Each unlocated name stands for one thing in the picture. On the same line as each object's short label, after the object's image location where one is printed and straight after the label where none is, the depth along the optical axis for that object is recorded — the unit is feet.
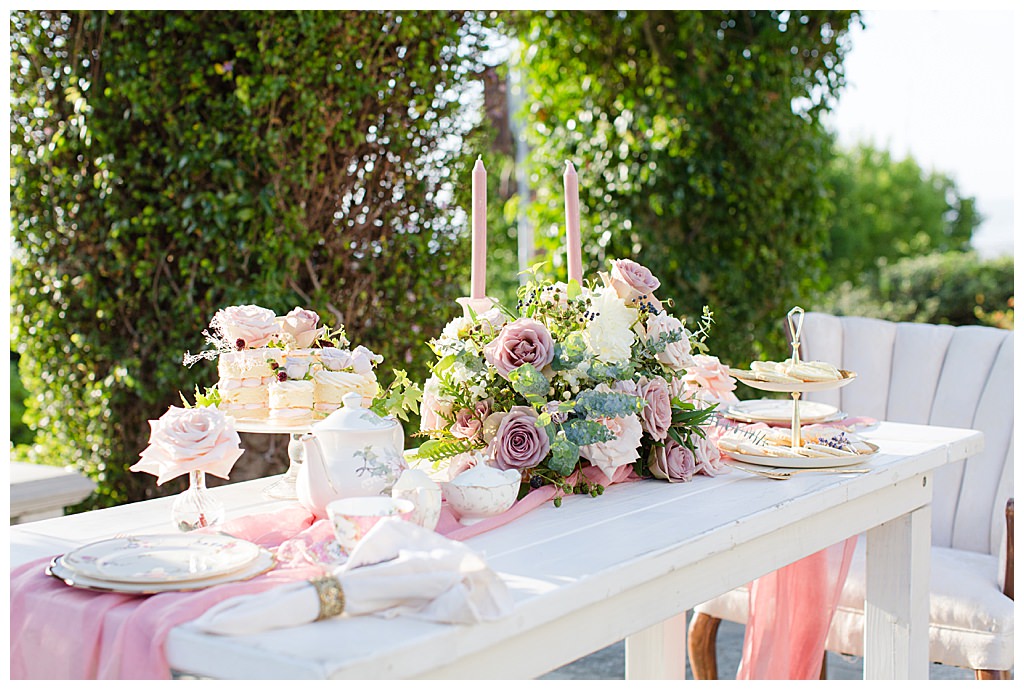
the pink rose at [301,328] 5.18
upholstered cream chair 6.73
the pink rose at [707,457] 5.42
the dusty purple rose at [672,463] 5.30
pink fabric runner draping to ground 6.87
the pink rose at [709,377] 6.21
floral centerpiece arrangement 4.79
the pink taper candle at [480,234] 5.26
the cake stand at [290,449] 4.77
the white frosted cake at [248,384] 4.98
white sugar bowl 4.40
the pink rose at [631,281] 5.32
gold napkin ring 3.22
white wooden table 3.06
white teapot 4.21
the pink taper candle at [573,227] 5.37
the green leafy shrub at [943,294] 25.54
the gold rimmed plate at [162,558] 3.54
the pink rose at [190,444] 4.12
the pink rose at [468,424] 5.01
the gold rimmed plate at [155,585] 3.46
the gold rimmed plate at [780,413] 6.61
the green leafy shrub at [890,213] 36.47
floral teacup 3.73
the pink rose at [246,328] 5.11
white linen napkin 3.14
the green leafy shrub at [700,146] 12.60
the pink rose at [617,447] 4.96
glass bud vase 4.32
